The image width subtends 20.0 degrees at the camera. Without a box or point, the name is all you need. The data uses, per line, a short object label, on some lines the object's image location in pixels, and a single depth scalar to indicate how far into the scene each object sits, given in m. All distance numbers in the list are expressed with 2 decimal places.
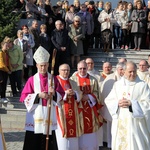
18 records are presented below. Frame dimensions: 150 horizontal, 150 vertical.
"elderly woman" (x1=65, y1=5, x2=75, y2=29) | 14.61
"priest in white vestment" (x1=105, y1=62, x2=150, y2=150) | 7.64
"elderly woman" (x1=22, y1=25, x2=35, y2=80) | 13.01
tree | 14.48
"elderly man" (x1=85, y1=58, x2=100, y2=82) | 9.52
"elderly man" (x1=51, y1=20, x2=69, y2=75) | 13.28
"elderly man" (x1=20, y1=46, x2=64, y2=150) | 7.76
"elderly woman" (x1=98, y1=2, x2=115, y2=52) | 14.73
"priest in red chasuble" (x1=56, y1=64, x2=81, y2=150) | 8.45
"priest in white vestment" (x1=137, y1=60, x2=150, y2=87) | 9.83
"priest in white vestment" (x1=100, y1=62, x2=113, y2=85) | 9.62
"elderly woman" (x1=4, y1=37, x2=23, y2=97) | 12.18
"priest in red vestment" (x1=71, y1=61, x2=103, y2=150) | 8.73
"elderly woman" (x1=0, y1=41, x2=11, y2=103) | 11.63
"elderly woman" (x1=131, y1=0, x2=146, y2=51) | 14.62
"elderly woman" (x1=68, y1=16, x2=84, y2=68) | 13.86
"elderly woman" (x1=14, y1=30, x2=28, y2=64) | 12.88
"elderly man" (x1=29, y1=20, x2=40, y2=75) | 13.30
